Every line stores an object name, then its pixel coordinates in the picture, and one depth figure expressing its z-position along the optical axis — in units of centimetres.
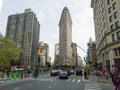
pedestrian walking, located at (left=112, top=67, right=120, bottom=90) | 682
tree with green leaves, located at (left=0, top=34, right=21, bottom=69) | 2929
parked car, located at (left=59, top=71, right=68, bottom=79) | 1868
